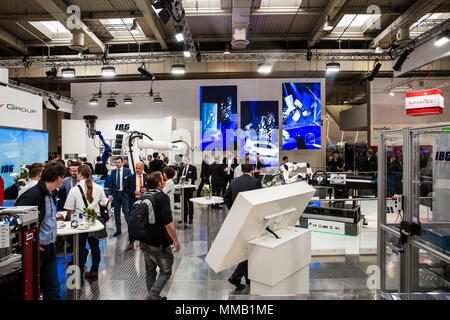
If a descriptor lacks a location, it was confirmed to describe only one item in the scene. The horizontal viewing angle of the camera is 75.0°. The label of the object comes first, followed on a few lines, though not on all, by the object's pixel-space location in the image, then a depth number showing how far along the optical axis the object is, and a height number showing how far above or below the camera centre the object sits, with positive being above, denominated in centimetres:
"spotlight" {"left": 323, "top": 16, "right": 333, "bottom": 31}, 786 +364
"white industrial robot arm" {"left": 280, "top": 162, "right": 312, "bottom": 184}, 718 -33
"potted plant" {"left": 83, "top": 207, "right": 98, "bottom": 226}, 347 -66
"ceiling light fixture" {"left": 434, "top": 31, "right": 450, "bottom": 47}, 736 +307
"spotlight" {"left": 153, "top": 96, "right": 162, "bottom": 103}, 1262 +264
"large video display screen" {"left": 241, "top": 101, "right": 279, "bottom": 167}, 1227 +126
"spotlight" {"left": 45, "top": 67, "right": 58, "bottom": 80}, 1055 +318
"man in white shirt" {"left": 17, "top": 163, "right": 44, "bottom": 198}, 412 -16
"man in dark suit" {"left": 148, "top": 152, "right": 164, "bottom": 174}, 752 -13
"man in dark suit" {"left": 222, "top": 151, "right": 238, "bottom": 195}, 983 -29
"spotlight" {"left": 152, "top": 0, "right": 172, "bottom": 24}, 577 +305
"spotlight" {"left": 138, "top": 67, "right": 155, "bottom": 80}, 1038 +317
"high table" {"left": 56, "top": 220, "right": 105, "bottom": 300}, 322 -78
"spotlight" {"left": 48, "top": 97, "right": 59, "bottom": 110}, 1217 +242
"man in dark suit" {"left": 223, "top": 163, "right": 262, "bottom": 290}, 361 -38
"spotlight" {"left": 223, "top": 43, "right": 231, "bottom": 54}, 1065 +414
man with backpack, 294 -72
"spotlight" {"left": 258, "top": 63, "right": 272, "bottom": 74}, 989 +313
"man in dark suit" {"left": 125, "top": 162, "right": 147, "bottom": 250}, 587 -50
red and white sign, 963 +190
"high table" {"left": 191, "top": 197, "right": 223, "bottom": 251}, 498 -72
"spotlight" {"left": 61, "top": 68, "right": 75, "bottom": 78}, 1027 +311
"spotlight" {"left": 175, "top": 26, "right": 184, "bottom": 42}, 741 +325
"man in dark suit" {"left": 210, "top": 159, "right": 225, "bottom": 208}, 892 -53
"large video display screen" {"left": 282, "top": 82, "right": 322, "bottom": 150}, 1231 +174
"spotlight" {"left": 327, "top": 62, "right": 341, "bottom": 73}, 981 +310
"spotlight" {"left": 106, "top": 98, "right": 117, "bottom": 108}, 1279 +251
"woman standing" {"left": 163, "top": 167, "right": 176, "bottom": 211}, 557 -36
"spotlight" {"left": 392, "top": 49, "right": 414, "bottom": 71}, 912 +320
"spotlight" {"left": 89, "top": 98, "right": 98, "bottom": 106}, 1309 +266
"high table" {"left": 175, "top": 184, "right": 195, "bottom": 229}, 672 -87
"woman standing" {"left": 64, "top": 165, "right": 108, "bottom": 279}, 383 -55
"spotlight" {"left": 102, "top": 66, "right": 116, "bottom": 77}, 975 +301
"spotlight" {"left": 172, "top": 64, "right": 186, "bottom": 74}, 1010 +318
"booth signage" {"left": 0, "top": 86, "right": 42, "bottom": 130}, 624 +120
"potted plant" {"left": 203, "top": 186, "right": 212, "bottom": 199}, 535 -59
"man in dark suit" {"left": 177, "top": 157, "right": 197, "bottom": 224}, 712 -47
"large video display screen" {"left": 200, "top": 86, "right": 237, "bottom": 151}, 1247 +183
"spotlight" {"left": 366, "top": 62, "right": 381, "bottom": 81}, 987 +303
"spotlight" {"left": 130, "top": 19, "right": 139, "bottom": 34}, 819 +380
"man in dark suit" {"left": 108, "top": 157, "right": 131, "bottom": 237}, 581 -51
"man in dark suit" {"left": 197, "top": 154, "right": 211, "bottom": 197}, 912 -41
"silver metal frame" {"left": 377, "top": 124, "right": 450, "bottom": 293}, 285 -45
